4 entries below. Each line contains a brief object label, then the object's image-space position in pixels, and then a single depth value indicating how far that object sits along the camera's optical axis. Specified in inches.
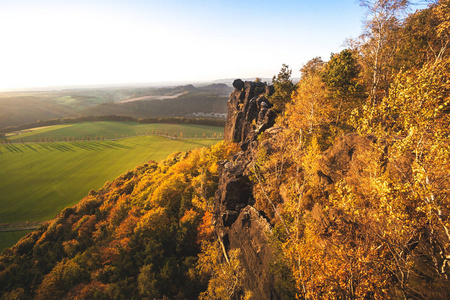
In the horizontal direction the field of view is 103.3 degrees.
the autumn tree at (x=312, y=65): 1736.7
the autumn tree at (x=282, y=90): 1622.8
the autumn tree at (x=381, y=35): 688.4
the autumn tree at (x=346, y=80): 929.5
